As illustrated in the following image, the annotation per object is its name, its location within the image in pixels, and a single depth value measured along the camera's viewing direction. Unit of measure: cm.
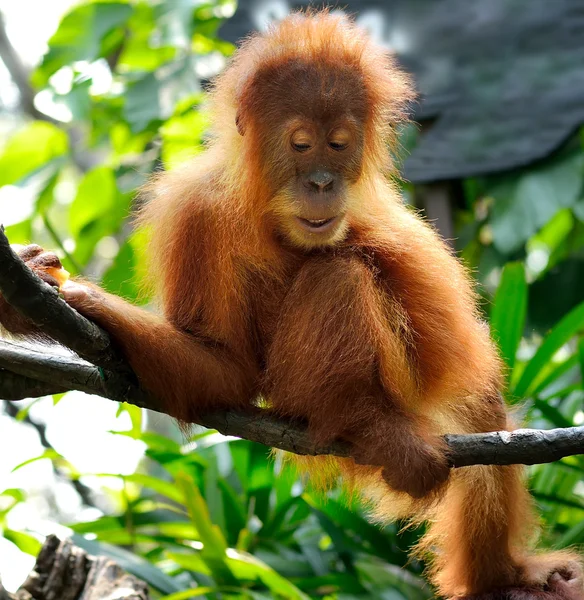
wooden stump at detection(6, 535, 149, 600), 339
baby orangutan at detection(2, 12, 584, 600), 273
